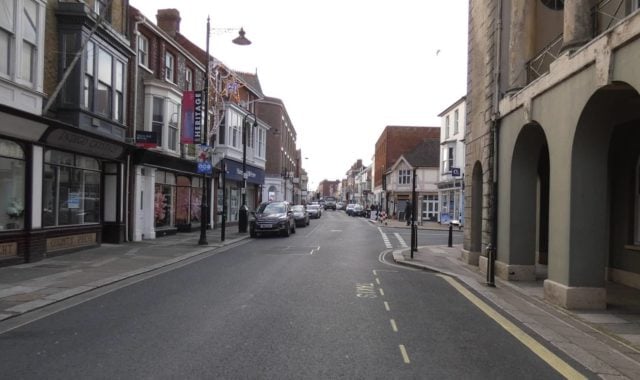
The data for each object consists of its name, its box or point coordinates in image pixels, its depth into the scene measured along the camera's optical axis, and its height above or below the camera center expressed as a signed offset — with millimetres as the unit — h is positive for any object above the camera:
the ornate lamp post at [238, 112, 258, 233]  28062 -1313
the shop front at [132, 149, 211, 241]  21609 -166
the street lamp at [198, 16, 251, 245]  20375 +3802
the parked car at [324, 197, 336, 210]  108625 -1990
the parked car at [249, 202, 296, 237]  25859 -1289
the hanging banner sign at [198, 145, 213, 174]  20922 +1133
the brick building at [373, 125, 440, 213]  76125 +8547
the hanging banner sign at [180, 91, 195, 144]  23328 +3268
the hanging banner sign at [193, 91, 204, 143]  23141 +3345
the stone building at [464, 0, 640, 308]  9094 +1267
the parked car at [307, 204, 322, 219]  54969 -1781
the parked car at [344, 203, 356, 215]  71338 -1783
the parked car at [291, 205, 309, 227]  36125 -1468
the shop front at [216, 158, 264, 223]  33500 +466
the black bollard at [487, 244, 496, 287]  11736 -1541
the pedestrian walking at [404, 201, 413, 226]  43556 -1216
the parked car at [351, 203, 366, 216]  68375 -1957
